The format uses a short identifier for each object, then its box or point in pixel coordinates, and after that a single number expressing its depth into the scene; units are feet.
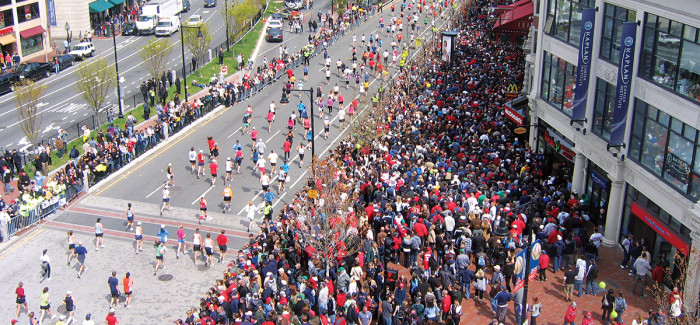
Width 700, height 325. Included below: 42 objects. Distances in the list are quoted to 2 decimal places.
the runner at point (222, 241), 107.45
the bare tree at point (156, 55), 180.14
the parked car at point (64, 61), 208.33
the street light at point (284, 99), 121.82
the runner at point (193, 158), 137.80
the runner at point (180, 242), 109.29
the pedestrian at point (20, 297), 97.14
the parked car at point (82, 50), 215.31
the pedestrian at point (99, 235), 113.39
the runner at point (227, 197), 123.54
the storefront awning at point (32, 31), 210.59
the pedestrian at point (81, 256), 106.01
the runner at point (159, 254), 105.91
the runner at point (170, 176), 132.26
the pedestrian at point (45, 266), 105.29
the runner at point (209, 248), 107.86
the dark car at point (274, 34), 234.17
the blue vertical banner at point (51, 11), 223.30
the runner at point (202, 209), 120.37
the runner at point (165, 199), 123.44
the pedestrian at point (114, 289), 97.09
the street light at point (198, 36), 173.95
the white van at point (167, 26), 235.61
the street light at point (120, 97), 167.63
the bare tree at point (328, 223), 96.07
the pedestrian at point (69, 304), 94.99
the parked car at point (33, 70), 194.70
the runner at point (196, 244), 108.58
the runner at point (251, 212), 116.47
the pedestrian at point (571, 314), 79.49
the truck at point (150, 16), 242.17
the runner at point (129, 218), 117.60
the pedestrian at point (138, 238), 111.96
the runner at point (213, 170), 131.34
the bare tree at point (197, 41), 200.23
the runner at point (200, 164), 136.05
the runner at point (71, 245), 108.78
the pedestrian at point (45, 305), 95.50
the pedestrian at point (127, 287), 98.17
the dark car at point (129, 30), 244.42
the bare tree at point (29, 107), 149.28
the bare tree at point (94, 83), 162.40
